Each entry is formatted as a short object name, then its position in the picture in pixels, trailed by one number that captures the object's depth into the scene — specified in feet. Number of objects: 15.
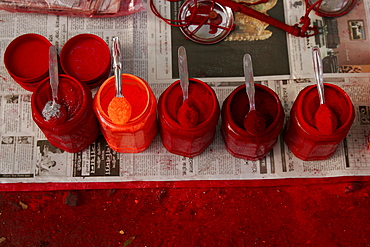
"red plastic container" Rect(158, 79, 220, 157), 3.51
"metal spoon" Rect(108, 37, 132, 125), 3.44
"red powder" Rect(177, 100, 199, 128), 3.43
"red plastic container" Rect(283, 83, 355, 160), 3.50
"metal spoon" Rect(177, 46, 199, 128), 3.44
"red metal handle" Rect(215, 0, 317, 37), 4.39
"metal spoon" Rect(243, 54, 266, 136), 3.39
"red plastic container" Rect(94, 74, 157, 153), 3.51
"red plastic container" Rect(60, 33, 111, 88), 4.08
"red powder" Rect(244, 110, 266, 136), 3.38
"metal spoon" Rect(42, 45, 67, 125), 3.44
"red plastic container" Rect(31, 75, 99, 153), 3.50
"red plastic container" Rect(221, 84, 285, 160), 3.50
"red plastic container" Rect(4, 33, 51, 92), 4.07
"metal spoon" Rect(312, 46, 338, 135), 3.43
